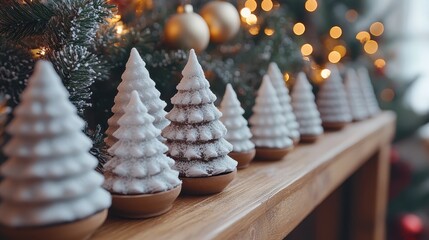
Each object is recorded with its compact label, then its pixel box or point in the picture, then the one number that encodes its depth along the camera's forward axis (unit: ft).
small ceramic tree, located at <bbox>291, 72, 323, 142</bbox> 3.23
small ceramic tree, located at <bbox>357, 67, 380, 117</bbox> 4.65
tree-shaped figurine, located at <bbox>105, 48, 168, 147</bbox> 1.90
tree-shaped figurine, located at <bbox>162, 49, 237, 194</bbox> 1.93
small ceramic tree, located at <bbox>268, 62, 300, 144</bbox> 2.89
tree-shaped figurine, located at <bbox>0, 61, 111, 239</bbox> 1.26
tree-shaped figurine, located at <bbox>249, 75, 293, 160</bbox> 2.64
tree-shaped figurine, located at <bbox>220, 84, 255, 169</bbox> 2.37
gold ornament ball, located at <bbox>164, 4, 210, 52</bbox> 2.66
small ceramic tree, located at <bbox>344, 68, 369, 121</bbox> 4.28
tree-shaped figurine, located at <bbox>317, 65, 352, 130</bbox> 3.78
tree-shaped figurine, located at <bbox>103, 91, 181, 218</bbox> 1.64
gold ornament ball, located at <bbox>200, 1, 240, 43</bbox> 3.04
